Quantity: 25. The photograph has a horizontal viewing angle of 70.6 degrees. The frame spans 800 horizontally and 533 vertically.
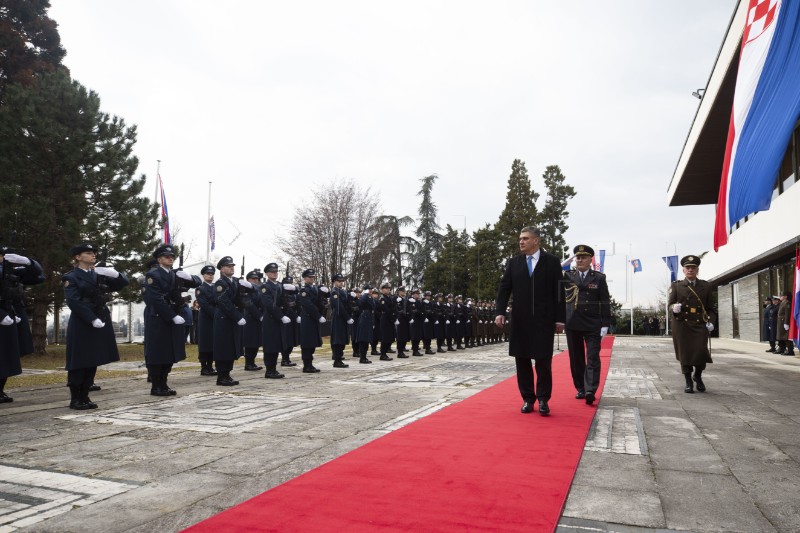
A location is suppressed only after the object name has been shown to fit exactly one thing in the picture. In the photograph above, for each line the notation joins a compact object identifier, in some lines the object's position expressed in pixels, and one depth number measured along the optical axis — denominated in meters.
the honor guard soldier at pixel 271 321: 10.49
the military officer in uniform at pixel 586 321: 7.19
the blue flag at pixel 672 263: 37.16
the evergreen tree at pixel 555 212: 46.91
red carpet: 2.91
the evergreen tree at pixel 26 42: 18.00
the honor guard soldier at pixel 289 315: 11.39
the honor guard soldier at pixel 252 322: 10.22
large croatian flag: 6.27
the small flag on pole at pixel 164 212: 22.84
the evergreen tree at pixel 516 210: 46.06
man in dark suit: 6.14
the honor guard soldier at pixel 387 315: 15.74
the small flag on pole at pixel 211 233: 28.59
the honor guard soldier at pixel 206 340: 11.07
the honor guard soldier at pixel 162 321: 7.62
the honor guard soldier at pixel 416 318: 17.30
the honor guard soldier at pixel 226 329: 8.96
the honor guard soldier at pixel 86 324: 6.59
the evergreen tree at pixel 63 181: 14.09
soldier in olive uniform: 7.88
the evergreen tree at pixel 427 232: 49.94
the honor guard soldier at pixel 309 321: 11.10
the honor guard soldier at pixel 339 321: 12.55
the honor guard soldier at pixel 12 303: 6.95
